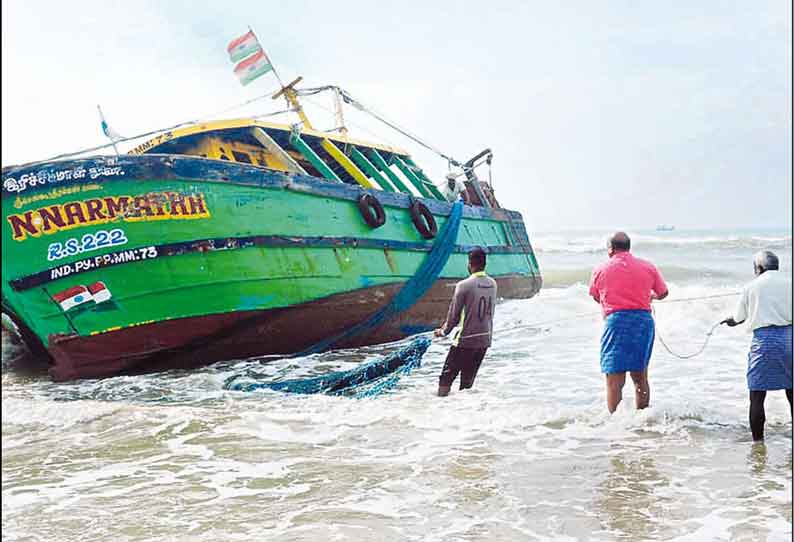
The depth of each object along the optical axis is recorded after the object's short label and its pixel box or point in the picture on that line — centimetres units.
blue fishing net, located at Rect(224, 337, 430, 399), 645
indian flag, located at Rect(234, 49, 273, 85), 1052
